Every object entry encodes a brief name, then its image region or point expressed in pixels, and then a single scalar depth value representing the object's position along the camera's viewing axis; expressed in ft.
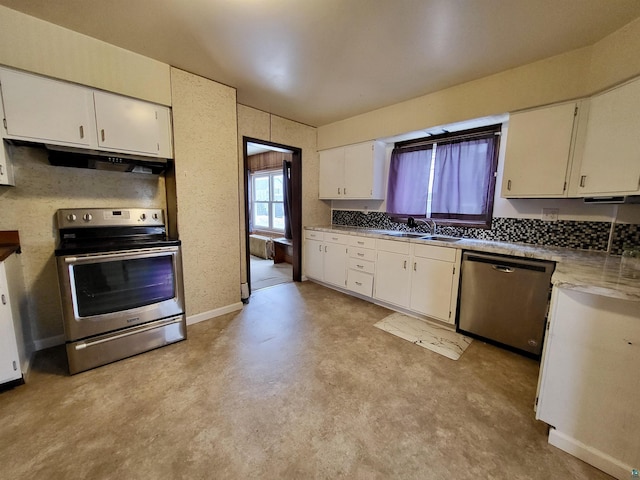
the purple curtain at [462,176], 9.16
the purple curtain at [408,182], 10.85
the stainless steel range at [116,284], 6.23
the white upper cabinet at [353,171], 11.69
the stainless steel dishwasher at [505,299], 6.89
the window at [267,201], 20.81
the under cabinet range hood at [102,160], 6.63
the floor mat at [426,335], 7.60
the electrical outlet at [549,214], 7.91
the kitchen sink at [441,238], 9.20
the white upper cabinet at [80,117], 5.97
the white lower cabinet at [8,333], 5.44
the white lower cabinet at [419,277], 8.45
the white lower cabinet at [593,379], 3.92
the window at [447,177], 9.12
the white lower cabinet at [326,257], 11.90
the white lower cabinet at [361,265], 10.68
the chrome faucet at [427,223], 10.70
